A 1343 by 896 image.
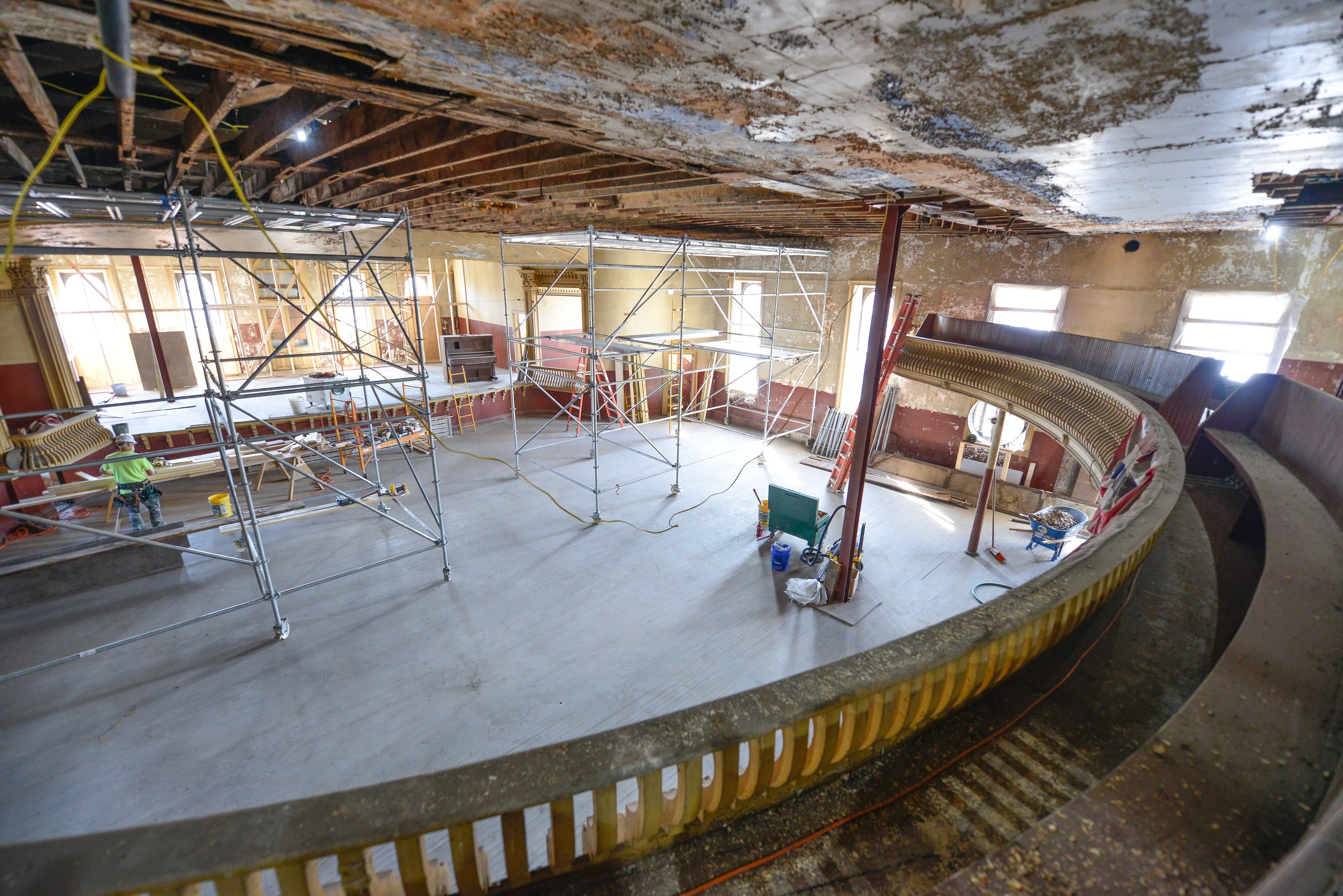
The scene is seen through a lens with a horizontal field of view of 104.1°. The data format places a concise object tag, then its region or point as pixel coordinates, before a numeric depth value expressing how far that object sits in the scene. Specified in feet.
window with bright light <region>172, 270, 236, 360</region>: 43.62
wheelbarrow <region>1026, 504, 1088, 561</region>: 23.94
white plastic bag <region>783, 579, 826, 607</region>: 21.54
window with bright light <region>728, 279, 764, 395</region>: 41.42
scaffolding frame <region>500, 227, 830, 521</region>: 31.99
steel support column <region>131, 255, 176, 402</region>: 33.86
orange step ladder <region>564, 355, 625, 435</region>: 40.89
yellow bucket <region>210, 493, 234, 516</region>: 25.30
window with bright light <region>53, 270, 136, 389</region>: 38.75
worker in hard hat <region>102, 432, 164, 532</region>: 23.49
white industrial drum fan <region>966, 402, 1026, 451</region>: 31.09
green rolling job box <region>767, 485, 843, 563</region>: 24.09
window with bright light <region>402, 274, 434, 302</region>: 54.96
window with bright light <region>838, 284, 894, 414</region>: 37.09
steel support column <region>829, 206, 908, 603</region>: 17.10
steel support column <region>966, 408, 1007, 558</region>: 24.47
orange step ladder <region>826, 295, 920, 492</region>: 29.76
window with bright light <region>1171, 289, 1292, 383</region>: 22.77
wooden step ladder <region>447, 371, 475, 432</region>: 43.09
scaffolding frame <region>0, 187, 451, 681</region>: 14.23
